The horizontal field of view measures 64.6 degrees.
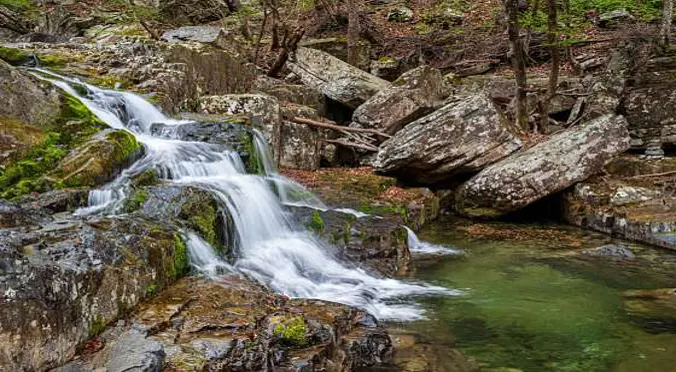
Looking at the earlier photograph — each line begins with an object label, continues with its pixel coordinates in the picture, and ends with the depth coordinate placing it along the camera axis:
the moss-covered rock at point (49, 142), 6.34
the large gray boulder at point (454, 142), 10.90
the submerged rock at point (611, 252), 8.50
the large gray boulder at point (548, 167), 10.44
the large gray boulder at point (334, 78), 13.97
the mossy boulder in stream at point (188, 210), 6.00
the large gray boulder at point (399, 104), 12.92
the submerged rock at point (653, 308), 5.64
